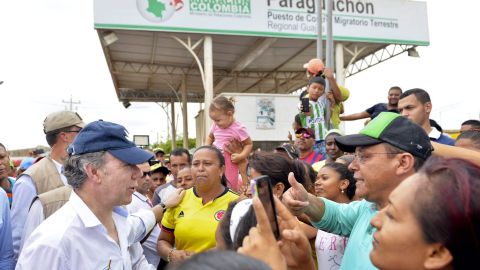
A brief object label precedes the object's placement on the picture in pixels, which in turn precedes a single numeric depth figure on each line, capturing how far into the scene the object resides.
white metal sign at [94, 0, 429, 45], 11.76
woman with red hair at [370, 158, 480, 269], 1.13
